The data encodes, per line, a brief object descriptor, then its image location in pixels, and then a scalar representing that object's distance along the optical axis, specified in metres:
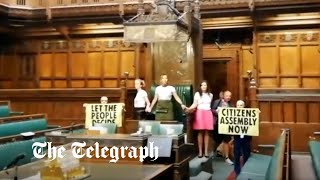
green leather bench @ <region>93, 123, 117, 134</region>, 6.29
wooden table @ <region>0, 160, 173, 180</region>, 3.44
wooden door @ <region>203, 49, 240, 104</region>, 10.67
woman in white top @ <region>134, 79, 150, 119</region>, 8.29
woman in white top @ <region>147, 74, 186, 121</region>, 7.78
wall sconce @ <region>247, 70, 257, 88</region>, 8.85
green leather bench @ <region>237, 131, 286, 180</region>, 3.11
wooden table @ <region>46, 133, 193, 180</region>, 4.31
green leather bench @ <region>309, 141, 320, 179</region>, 3.83
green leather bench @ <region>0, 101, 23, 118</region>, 8.10
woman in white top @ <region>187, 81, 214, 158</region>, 7.31
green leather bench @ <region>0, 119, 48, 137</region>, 6.32
